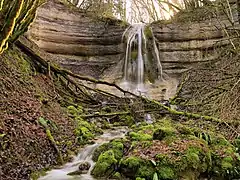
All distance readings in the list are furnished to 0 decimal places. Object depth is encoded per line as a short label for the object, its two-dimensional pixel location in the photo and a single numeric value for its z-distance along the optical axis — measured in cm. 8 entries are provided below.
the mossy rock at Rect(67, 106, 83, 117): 559
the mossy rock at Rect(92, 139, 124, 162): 371
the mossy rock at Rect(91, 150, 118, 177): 341
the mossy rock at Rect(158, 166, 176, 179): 312
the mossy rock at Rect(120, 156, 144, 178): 324
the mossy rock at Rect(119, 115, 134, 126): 614
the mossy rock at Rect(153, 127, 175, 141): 404
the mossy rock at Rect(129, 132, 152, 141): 409
